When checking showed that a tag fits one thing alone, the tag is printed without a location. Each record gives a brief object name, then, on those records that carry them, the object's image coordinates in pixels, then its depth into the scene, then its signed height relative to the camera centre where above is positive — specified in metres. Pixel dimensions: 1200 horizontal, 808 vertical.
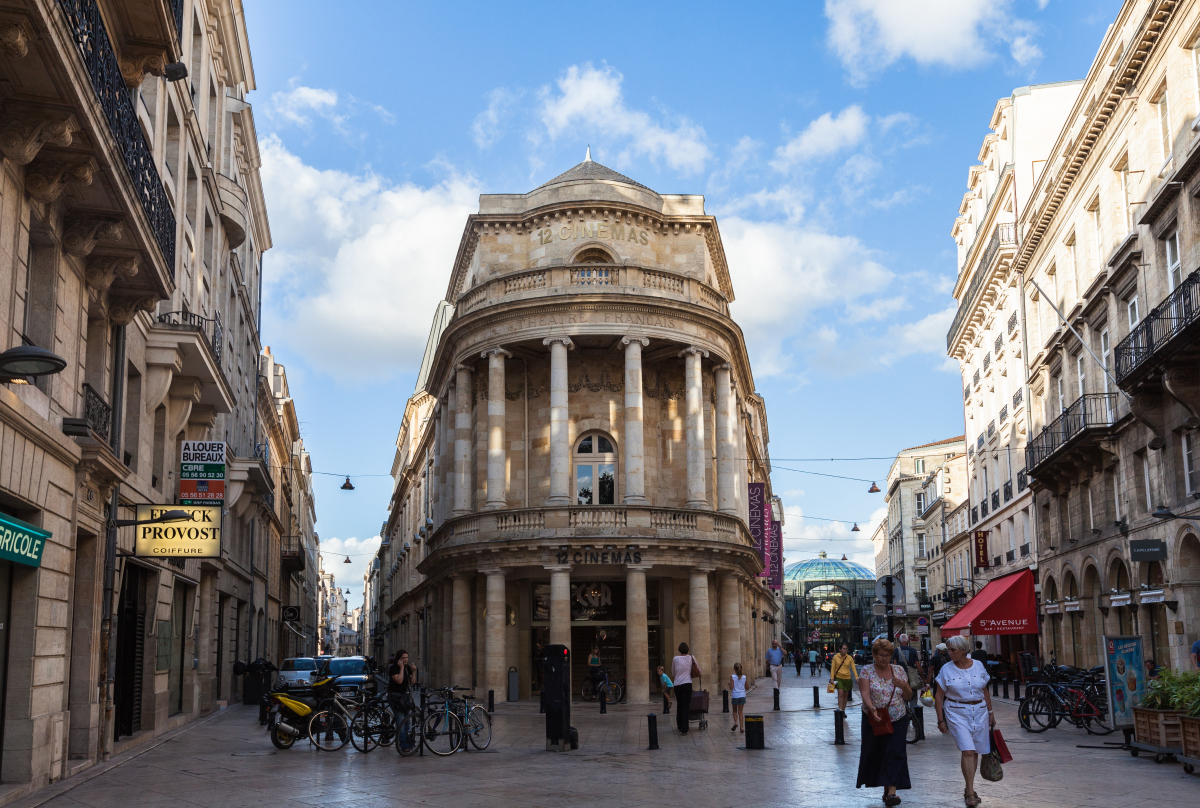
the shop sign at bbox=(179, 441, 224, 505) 21.53 +2.48
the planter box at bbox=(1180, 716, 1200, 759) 13.89 -1.73
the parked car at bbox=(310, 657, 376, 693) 30.50 -1.98
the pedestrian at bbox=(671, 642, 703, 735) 21.53 -1.59
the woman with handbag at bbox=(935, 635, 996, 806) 11.46 -1.14
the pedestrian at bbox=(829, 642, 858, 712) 20.84 -1.31
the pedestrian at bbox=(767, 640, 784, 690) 34.28 -1.74
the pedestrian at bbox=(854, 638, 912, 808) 11.45 -1.31
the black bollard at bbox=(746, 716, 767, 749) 18.12 -2.12
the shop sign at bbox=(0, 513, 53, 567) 11.15 +0.74
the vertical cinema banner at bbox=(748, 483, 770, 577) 49.31 +3.84
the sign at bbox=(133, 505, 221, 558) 17.61 +1.16
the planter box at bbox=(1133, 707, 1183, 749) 14.96 -1.79
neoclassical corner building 33.66 +5.36
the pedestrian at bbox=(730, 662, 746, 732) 21.94 -1.76
